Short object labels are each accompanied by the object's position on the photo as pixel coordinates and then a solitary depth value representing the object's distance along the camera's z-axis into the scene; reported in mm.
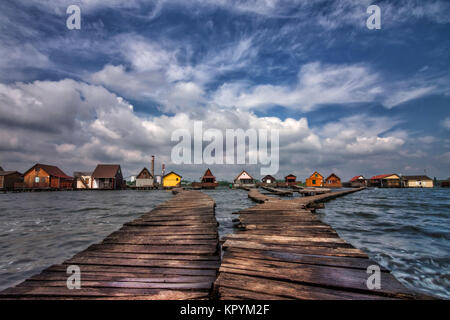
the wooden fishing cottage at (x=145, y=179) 62919
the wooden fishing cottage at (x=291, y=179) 77744
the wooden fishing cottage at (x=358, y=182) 81875
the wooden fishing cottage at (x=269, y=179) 78438
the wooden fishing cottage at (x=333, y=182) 81188
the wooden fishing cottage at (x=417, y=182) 78719
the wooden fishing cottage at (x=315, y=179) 77500
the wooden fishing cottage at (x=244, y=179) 70000
